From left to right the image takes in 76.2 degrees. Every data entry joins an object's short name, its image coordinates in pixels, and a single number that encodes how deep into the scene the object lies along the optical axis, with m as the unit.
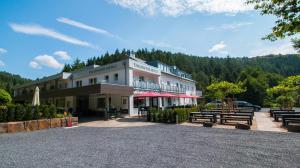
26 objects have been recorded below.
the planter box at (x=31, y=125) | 11.58
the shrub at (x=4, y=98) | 14.02
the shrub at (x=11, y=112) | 11.28
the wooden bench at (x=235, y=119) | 12.71
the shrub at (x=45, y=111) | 12.90
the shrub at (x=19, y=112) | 11.58
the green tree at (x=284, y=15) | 4.23
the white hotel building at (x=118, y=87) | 21.02
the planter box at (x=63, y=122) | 13.56
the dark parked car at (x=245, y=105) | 30.63
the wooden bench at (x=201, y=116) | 14.15
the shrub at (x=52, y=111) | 13.30
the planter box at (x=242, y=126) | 11.12
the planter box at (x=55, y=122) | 12.93
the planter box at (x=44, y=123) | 12.27
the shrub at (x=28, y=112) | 11.97
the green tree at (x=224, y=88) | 18.64
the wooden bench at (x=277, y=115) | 15.09
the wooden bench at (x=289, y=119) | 11.52
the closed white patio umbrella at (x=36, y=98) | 15.12
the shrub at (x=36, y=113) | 12.30
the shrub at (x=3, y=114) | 11.08
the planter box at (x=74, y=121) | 14.20
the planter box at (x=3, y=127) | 10.63
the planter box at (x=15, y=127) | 10.87
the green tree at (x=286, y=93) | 16.19
